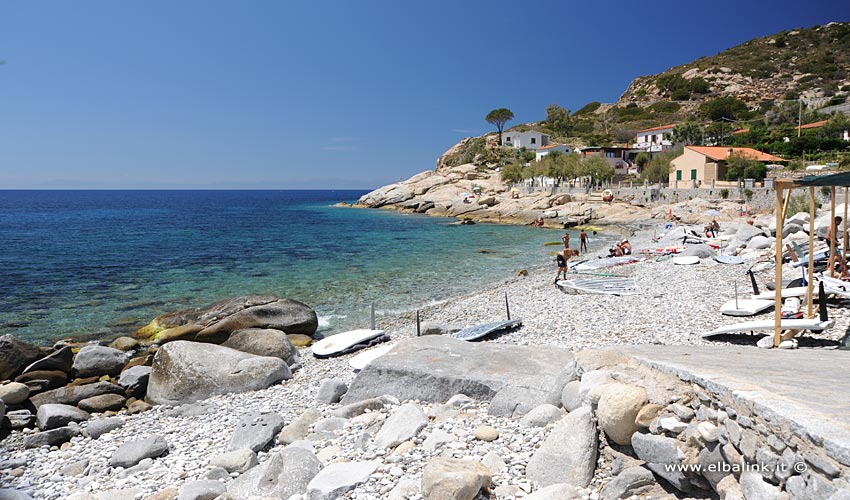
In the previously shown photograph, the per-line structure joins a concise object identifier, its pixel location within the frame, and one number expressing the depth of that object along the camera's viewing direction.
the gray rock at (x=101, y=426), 9.50
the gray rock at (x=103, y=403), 10.87
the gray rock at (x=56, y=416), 9.77
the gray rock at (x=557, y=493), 4.63
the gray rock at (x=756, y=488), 3.61
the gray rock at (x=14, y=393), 10.77
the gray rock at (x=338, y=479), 5.27
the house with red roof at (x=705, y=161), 55.56
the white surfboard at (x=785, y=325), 9.16
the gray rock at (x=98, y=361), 12.80
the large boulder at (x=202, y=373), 10.72
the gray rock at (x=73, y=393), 11.10
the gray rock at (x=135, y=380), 11.70
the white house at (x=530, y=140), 107.69
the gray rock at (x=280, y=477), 5.78
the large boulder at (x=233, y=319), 15.20
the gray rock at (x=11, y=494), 6.70
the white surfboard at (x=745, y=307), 11.82
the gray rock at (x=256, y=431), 7.51
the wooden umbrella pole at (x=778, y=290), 8.48
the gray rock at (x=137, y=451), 7.69
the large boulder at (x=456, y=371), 7.89
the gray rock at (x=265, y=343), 12.82
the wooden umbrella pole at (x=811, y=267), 10.13
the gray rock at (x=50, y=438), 9.02
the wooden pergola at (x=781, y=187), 8.34
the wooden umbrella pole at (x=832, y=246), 13.24
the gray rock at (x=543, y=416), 6.14
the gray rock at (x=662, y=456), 4.41
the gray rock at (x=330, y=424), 7.51
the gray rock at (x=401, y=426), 6.40
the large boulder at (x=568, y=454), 5.01
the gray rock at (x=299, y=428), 7.60
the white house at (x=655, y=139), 80.91
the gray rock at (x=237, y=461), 6.77
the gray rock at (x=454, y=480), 4.79
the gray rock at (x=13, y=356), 12.42
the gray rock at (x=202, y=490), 5.93
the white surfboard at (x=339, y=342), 13.16
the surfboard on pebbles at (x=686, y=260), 21.88
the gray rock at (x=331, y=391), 9.16
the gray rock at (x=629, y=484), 4.62
